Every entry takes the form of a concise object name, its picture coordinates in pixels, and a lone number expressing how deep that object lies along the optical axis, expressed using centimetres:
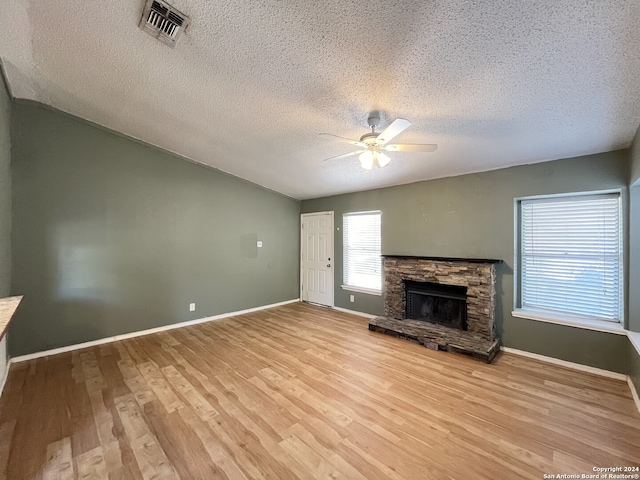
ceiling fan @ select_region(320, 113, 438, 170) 224
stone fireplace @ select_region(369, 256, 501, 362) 335
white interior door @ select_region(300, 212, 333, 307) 553
